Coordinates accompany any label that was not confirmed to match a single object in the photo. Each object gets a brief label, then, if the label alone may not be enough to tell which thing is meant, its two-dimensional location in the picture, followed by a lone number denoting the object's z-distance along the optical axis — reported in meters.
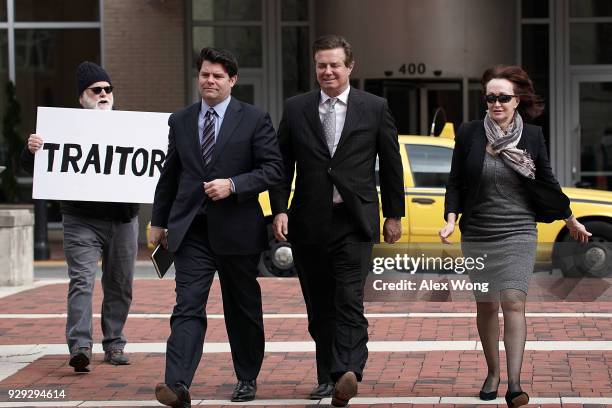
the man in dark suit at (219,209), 11.48
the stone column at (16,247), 21.44
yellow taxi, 21.85
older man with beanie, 13.39
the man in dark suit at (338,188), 11.50
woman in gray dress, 11.25
